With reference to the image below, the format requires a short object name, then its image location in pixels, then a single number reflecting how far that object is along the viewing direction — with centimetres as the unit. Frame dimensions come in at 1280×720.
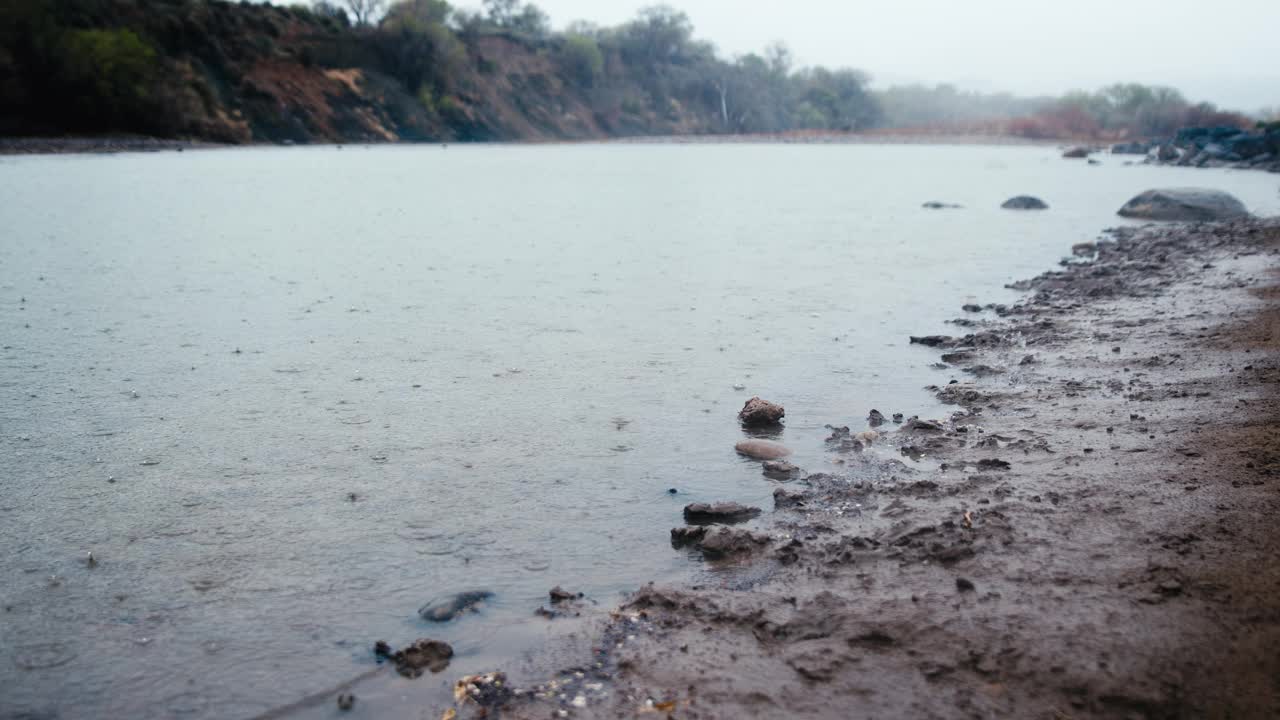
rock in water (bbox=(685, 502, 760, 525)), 403
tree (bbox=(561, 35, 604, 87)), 8575
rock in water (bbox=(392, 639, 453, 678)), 288
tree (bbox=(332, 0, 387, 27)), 7356
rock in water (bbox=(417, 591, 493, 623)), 321
